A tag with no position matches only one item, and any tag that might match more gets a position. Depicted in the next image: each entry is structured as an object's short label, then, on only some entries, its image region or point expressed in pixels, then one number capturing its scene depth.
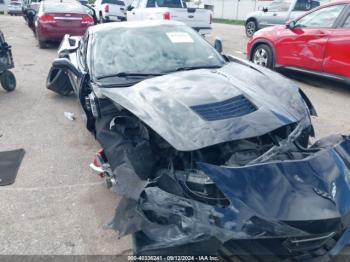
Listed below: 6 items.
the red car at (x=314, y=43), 6.32
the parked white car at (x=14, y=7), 29.47
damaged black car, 2.07
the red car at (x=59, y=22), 10.99
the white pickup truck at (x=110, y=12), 16.80
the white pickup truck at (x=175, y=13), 10.84
